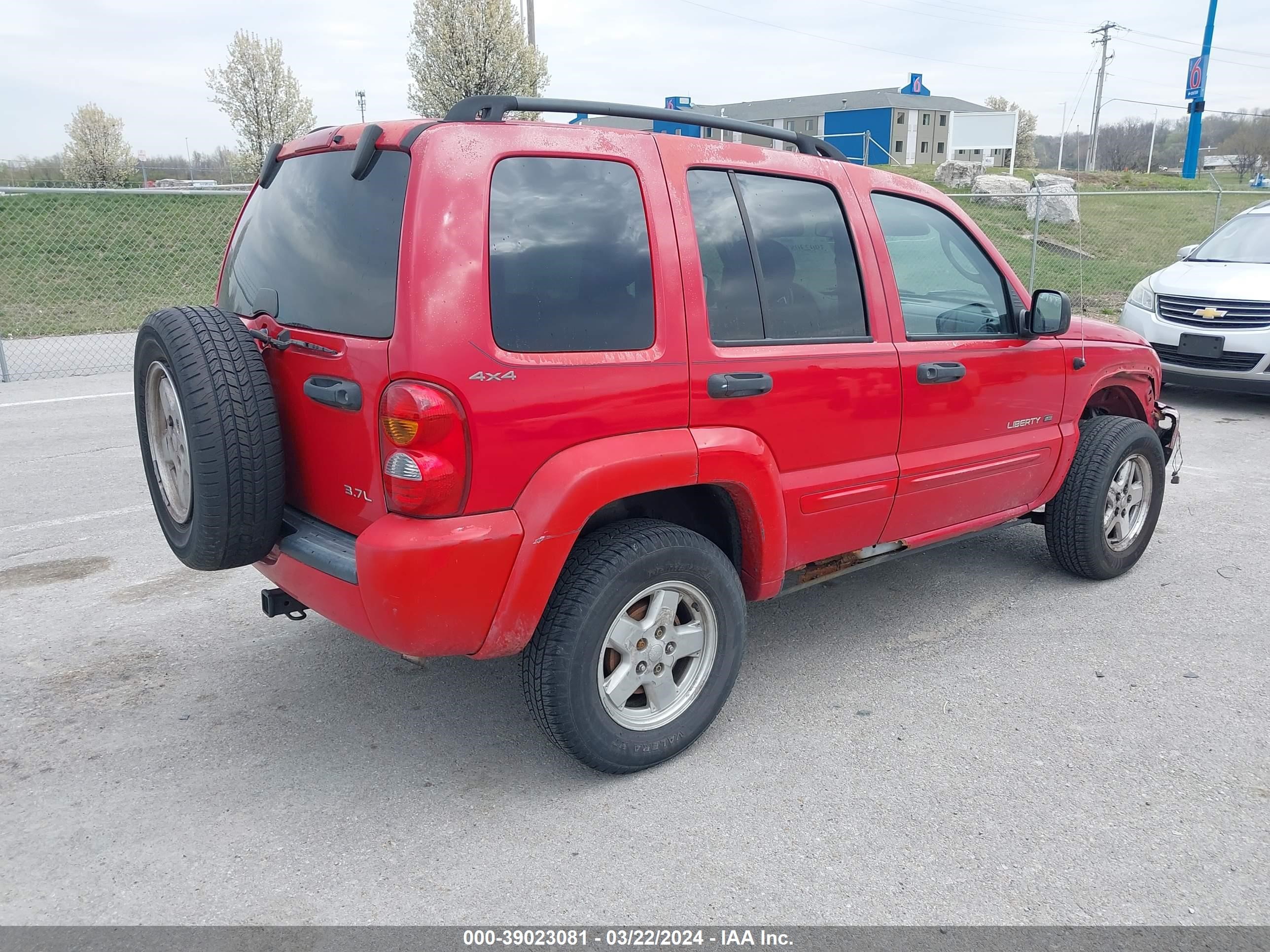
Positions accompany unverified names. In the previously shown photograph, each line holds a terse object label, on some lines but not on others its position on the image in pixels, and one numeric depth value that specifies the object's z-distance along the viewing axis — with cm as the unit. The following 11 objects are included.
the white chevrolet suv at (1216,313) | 830
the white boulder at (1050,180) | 1765
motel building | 6462
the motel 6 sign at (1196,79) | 2816
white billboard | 2933
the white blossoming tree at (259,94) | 3975
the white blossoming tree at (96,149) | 3719
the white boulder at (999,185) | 2016
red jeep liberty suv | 257
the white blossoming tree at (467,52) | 3444
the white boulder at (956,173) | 2375
